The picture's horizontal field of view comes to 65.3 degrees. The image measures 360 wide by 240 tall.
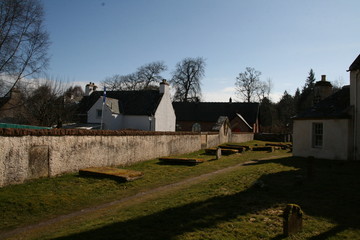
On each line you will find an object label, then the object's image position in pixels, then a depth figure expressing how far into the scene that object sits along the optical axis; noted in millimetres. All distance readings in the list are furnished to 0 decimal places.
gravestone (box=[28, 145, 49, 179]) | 10102
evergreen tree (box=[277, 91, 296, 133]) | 73938
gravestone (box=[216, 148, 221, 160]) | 20608
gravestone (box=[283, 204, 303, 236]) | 6109
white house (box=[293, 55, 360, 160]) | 16812
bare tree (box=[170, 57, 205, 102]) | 64000
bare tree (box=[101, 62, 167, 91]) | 62188
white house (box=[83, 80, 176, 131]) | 35350
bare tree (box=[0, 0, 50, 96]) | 19203
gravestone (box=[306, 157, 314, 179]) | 11934
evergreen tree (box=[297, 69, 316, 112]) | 68062
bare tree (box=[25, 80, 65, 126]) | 25094
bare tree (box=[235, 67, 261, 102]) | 66312
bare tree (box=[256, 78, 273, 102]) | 67625
